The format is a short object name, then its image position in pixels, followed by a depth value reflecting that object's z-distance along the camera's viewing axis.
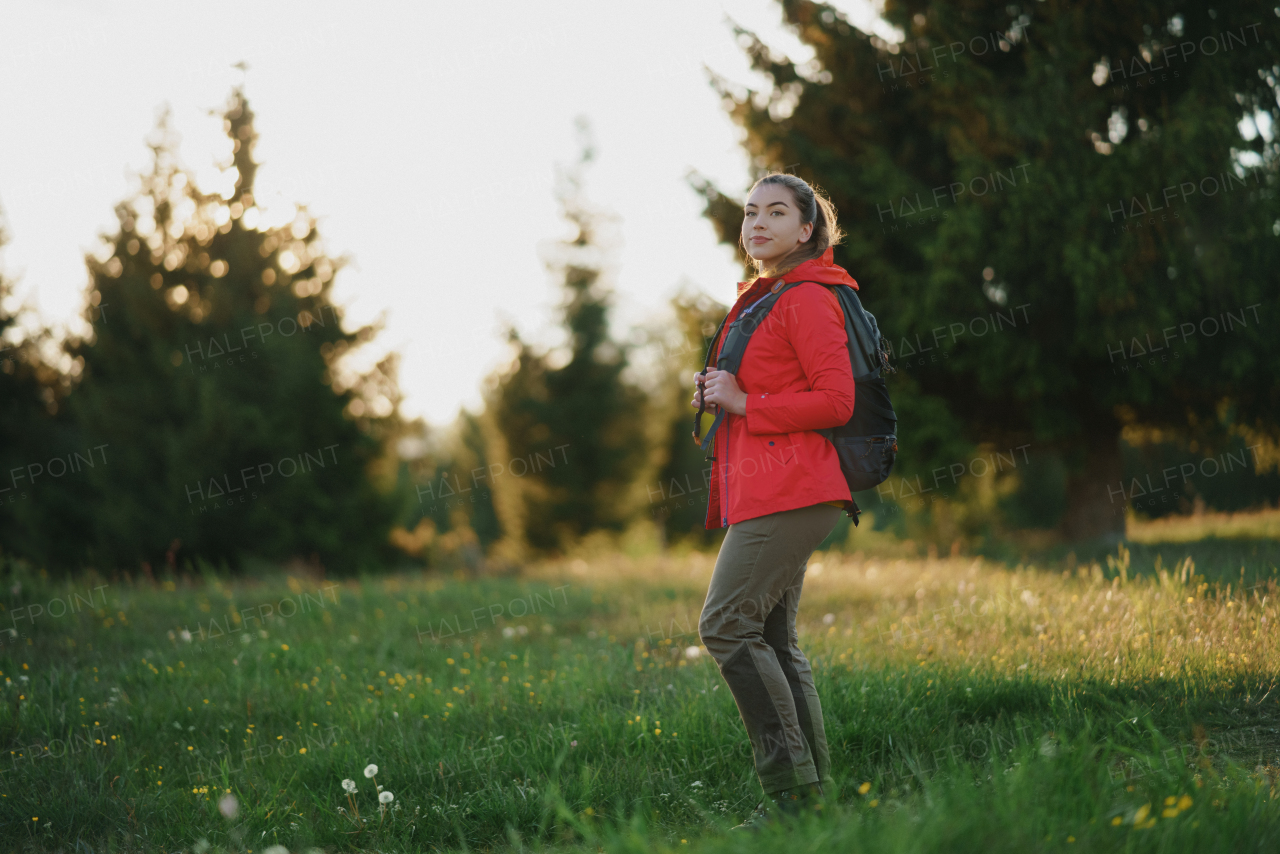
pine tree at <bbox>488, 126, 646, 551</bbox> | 26.36
